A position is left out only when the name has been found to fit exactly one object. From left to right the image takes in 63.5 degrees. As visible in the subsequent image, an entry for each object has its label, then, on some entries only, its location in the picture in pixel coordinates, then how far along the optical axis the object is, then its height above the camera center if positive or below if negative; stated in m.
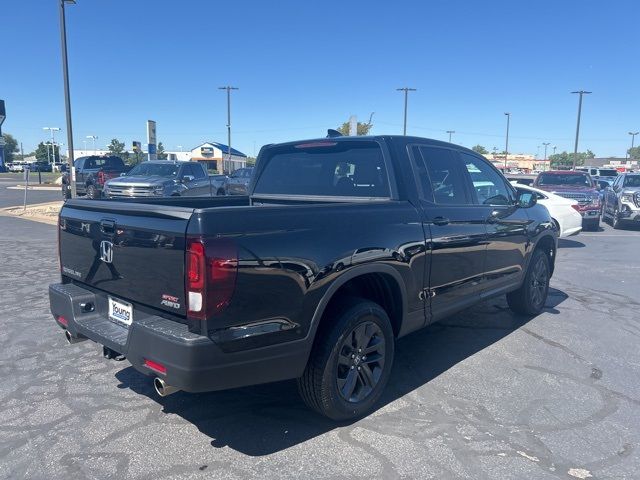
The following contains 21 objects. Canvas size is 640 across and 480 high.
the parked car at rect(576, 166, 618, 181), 32.97 +0.59
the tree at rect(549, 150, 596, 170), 113.30 +5.37
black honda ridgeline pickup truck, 2.71 -0.60
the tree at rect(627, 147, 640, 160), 130.90 +7.46
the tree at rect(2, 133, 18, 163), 105.92 +3.94
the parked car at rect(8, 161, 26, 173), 76.74 -0.24
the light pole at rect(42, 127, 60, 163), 88.07 +2.95
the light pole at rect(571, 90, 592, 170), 42.31 +5.72
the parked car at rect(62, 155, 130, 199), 22.92 -0.17
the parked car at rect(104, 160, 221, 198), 16.11 -0.36
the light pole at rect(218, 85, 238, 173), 48.50 +5.84
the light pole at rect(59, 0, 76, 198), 16.14 +3.16
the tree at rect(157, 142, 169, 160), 78.19 +2.08
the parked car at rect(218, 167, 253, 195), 19.30 -0.22
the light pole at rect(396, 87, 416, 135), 45.06 +7.07
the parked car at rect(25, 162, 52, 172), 68.59 -0.22
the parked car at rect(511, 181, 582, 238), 10.95 -0.73
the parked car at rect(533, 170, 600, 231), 14.51 -0.24
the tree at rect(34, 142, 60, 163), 94.62 +2.63
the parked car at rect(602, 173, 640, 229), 15.05 -0.55
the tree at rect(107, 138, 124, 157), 87.75 +3.59
